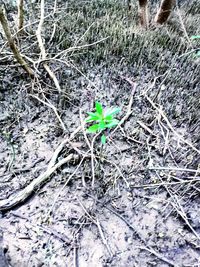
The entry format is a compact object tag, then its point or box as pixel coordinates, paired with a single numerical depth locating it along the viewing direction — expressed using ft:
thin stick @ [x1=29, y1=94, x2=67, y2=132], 6.47
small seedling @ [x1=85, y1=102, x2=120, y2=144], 4.83
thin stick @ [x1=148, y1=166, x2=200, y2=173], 5.73
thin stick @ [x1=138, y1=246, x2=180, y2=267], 4.82
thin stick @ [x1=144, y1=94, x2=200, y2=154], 6.14
